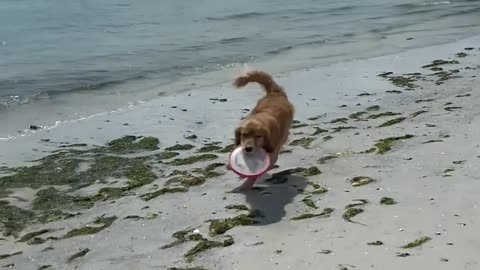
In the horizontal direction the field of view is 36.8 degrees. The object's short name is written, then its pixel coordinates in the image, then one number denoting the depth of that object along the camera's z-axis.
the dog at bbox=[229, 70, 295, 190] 6.28
